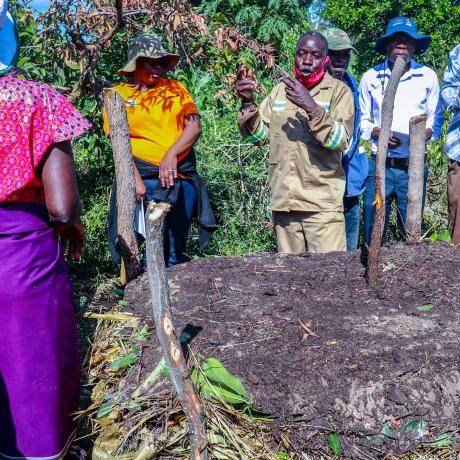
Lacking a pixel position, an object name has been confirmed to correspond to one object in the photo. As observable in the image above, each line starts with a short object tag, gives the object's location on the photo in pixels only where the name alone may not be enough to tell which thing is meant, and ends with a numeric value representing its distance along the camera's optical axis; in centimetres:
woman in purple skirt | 254
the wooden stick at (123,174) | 394
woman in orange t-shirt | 430
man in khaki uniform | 398
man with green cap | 467
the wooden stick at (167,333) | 270
